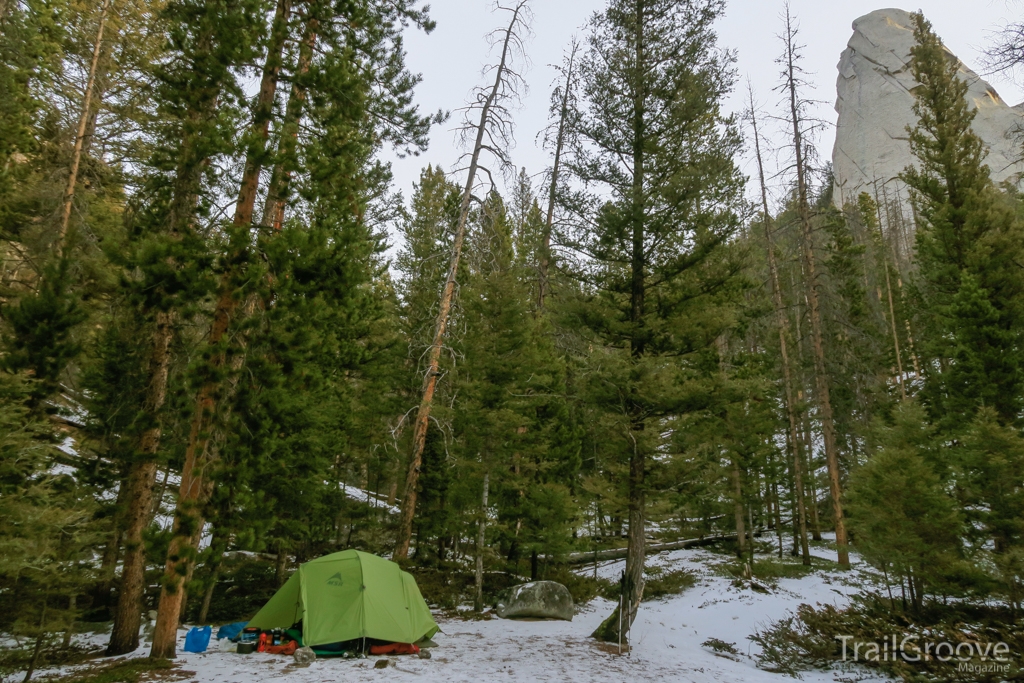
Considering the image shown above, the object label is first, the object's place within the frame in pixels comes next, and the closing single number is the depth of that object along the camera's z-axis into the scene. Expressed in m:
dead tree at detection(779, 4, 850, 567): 19.16
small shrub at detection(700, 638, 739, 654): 11.70
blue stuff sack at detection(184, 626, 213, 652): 9.18
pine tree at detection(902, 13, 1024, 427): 16.17
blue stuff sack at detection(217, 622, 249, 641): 10.10
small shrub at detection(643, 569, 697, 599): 17.86
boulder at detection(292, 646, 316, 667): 8.50
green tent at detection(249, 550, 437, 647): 9.58
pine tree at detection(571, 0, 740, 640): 11.55
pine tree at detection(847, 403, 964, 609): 11.14
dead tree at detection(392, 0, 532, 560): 13.59
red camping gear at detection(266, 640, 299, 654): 9.35
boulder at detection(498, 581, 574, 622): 13.86
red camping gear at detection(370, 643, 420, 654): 9.66
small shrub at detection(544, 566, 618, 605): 17.09
